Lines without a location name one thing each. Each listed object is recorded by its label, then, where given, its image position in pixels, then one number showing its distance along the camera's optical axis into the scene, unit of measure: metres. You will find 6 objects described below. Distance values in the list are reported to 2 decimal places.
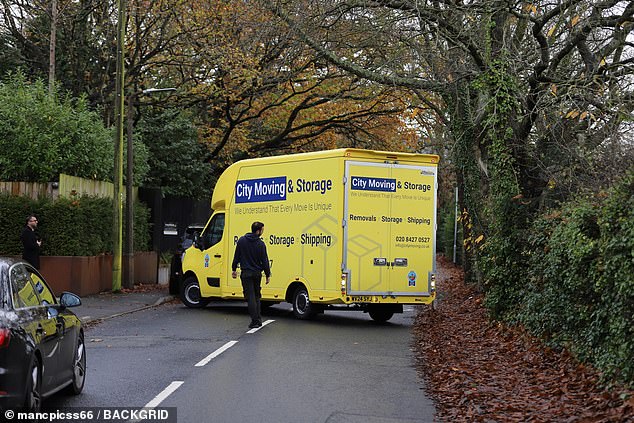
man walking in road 17.66
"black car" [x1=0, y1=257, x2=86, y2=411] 7.71
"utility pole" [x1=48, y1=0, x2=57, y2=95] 26.44
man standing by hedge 21.23
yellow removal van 18.22
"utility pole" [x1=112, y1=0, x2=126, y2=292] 24.42
